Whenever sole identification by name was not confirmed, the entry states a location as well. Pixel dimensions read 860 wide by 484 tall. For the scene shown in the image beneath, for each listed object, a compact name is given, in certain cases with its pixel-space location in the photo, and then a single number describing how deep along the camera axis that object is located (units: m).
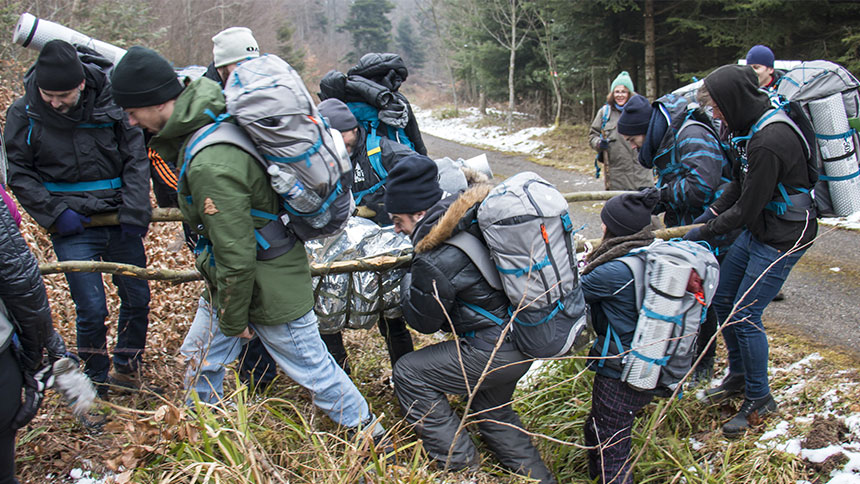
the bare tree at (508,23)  20.14
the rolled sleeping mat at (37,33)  3.75
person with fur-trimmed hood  3.05
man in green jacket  2.54
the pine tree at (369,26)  48.84
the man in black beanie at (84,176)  3.42
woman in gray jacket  7.72
